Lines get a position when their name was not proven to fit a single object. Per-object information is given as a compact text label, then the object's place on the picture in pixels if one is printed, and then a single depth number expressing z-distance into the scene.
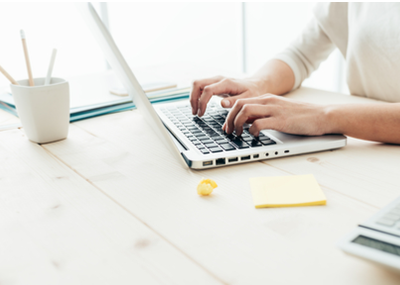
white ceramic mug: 0.80
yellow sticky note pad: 0.53
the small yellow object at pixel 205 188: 0.57
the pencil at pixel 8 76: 0.83
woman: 0.76
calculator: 0.34
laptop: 0.68
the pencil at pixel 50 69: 0.85
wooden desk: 0.40
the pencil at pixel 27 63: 0.83
